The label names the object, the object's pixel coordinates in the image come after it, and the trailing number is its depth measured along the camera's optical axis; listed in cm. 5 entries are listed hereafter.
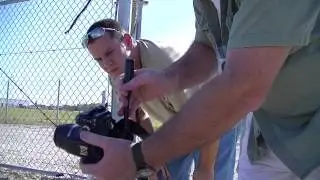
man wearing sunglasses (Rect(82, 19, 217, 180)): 232
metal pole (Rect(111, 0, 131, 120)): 270
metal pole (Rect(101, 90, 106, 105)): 294
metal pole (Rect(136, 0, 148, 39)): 281
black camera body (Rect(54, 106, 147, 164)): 111
